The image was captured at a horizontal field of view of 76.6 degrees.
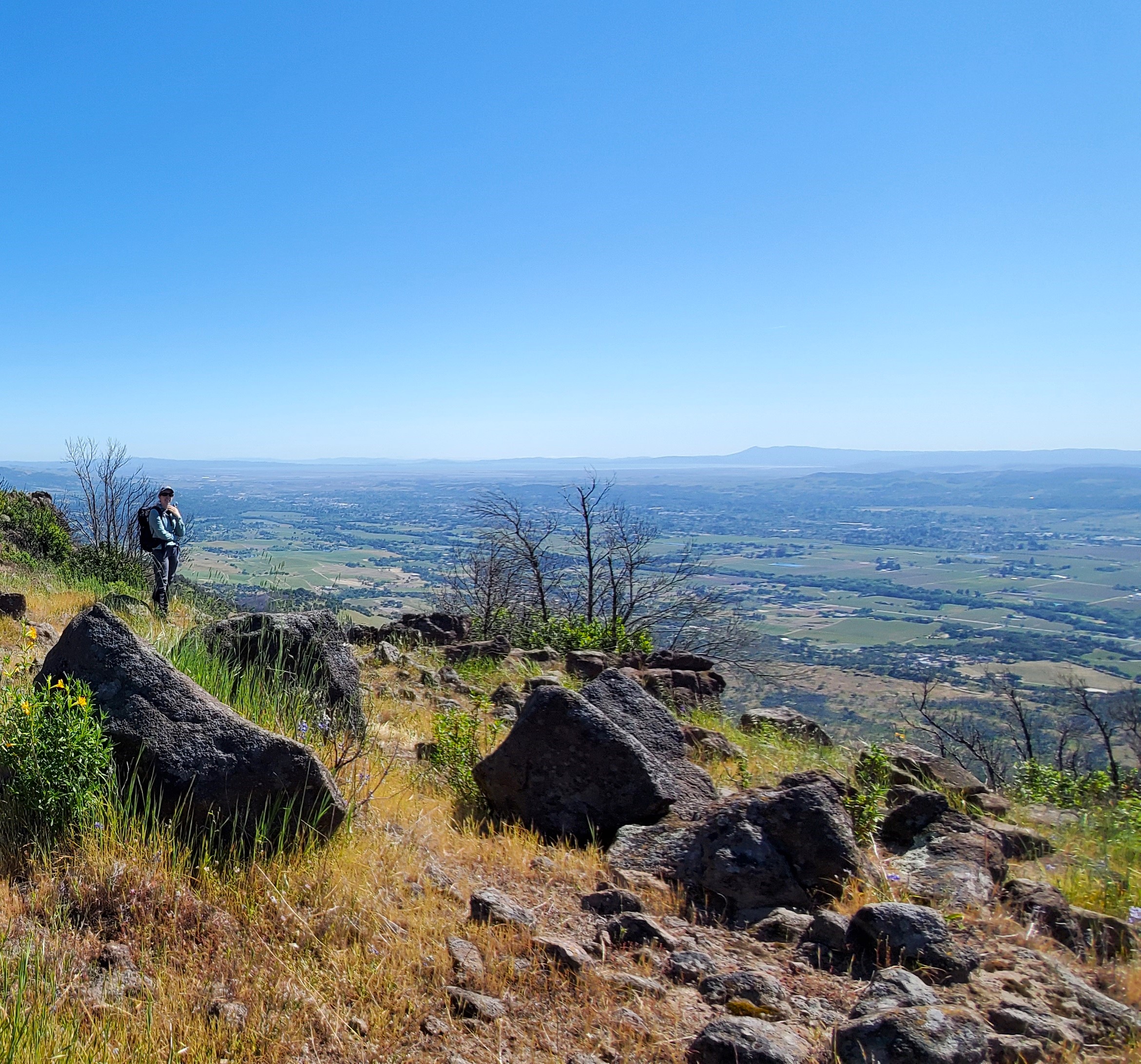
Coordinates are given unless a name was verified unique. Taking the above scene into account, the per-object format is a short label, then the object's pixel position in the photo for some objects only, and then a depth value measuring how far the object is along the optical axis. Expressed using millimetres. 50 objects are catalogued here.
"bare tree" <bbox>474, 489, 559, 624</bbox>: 19062
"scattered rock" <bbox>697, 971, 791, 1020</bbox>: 2723
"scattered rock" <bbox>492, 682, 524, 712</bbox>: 7534
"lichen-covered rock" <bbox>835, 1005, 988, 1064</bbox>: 2279
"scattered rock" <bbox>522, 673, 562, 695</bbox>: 8352
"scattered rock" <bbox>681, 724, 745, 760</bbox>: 6277
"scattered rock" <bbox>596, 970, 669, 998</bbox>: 2811
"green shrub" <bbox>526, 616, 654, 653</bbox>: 13297
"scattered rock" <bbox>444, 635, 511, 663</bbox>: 11188
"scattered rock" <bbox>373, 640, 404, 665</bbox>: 9992
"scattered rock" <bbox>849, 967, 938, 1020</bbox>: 2574
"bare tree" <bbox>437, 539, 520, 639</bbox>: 16406
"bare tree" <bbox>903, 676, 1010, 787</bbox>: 11828
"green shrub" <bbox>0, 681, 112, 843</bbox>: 3275
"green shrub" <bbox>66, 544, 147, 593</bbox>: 15258
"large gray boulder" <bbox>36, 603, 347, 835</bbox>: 3488
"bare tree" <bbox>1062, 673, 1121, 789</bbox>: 14797
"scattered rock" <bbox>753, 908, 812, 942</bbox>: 3363
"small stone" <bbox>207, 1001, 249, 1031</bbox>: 2406
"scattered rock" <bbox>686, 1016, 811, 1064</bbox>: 2352
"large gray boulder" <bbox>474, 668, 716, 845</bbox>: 4578
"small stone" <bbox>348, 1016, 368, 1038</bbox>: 2482
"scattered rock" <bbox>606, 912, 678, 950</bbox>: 3195
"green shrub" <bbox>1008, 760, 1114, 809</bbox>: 6828
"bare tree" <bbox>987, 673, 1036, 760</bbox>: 15453
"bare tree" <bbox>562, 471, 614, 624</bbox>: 18422
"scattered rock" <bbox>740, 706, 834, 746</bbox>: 7832
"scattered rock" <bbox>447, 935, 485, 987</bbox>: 2789
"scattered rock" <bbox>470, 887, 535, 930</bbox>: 3182
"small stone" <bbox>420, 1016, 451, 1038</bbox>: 2523
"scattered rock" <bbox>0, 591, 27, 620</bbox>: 8602
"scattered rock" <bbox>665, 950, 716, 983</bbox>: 2975
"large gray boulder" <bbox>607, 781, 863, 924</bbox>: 3699
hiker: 11320
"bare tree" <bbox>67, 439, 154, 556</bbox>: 23814
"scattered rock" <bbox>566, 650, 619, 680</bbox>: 10180
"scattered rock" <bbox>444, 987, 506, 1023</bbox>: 2611
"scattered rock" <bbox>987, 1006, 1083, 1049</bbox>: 2568
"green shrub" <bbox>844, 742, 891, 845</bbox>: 4605
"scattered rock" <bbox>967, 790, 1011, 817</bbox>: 5469
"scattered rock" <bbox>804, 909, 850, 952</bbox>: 3205
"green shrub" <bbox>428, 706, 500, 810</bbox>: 5223
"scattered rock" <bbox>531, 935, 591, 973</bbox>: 2902
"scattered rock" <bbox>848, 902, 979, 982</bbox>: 2941
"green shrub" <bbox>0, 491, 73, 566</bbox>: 17625
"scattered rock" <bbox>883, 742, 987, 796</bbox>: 5762
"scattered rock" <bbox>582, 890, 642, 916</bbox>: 3469
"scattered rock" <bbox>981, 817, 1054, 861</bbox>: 4516
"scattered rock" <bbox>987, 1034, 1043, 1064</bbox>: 2445
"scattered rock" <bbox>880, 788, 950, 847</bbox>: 4703
